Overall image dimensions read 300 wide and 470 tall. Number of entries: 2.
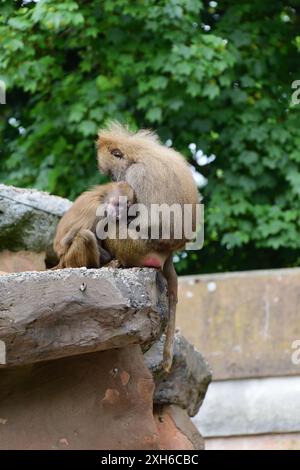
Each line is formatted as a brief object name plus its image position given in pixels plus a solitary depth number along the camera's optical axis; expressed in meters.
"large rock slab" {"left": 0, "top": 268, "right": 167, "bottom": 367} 8.15
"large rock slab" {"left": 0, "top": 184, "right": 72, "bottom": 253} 11.29
